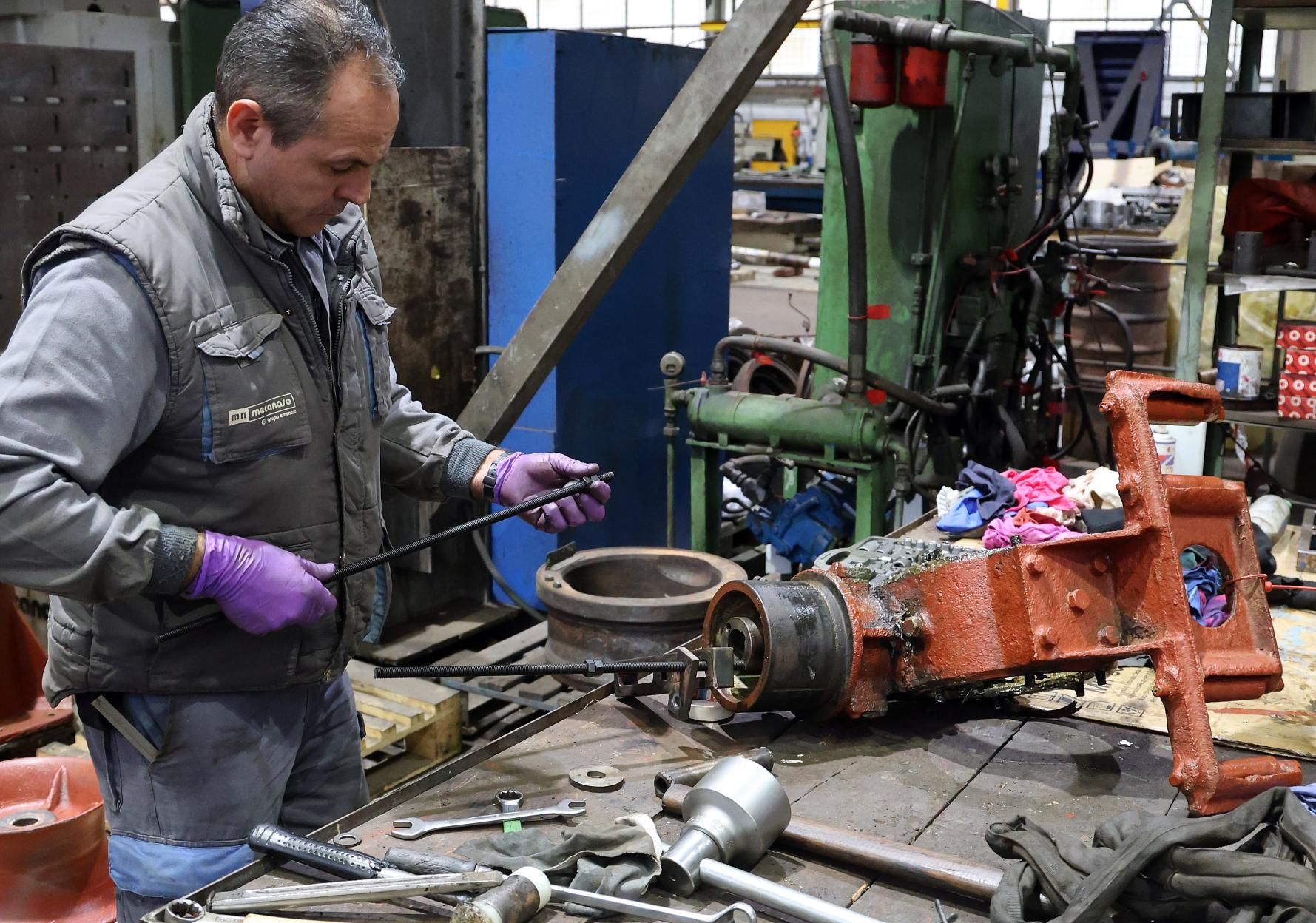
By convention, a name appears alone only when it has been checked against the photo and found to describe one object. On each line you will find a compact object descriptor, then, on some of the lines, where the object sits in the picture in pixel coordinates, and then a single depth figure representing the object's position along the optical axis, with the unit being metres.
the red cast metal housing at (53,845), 2.03
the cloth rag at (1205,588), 1.84
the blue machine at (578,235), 3.31
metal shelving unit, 2.86
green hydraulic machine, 3.12
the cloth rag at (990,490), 2.36
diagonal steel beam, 2.57
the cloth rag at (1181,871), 1.10
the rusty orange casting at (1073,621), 1.39
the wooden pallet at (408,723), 2.89
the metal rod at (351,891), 1.13
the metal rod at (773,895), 1.14
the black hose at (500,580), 3.45
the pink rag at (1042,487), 2.34
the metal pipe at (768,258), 7.58
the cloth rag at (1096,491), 2.30
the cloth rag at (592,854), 1.19
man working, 1.29
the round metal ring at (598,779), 1.43
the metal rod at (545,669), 1.48
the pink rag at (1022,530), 2.16
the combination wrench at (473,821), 1.32
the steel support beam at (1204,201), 2.87
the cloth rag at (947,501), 2.41
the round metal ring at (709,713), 1.59
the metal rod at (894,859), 1.21
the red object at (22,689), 2.52
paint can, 3.11
